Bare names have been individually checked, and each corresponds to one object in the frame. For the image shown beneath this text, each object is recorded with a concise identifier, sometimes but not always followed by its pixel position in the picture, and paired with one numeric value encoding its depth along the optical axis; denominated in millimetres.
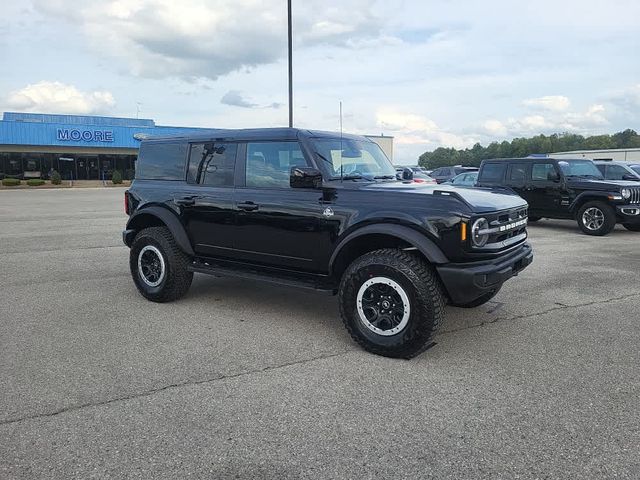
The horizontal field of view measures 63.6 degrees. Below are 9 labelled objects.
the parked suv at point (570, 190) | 11438
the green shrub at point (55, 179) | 38844
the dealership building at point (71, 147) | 43375
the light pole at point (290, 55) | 14570
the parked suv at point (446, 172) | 28456
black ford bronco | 4094
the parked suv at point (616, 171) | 13719
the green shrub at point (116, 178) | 41875
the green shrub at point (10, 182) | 36812
